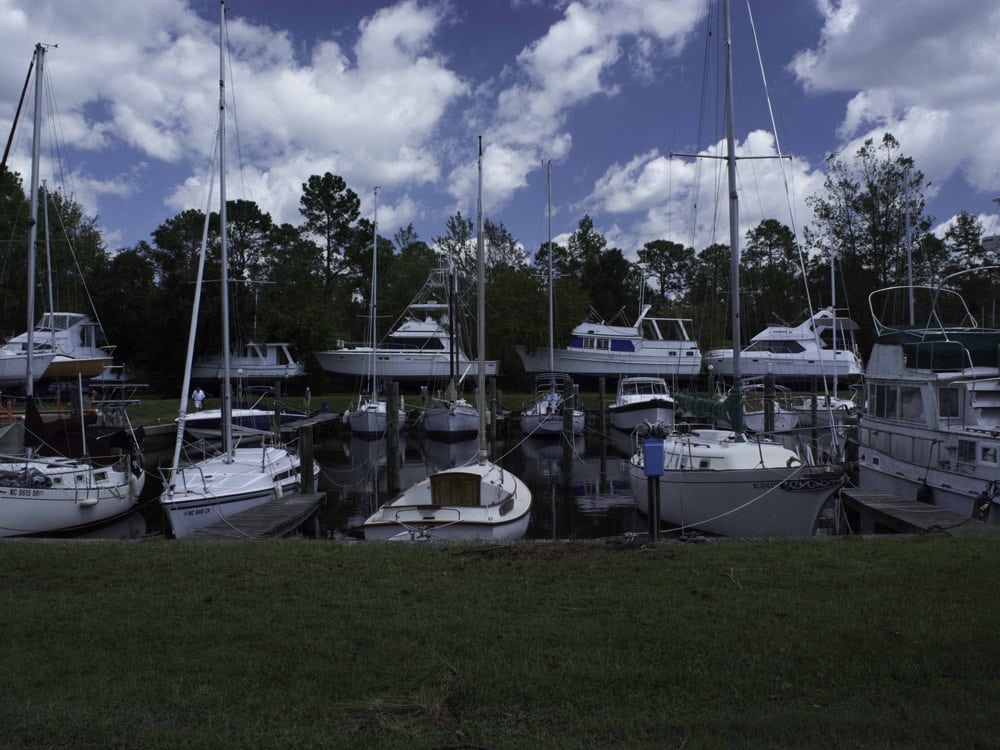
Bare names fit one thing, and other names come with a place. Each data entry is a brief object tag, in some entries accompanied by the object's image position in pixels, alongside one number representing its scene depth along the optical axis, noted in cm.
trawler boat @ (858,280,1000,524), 1415
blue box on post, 1011
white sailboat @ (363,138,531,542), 1259
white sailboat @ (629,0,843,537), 1392
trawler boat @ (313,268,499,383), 5191
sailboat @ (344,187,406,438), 3650
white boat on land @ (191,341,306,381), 5112
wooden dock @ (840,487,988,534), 1200
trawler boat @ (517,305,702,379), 5247
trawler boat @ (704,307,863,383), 4881
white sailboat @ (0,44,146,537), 1464
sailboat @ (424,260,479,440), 3488
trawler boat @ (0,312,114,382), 3541
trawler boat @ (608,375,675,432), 3547
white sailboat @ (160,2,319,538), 1531
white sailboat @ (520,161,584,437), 3544
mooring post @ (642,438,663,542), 1008
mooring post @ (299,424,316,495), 1972
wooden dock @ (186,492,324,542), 1334
